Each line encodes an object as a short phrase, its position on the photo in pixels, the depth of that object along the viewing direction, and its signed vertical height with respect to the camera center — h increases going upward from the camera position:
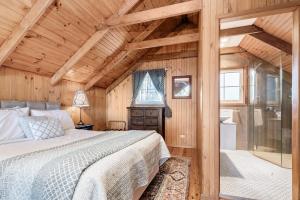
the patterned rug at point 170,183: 1.51 -1.13
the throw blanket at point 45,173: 0.79 -0.47
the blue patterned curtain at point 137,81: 3.61 +0.51
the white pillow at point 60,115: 1.93 -0.25
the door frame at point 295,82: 1.30 +0.17
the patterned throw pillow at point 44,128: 1.59 -0.36
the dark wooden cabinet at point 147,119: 3.16 -0.48
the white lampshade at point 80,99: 2.74 +0.01
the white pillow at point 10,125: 1.53 -0.31
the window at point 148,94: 3.53 +0.14
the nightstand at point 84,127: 2.55 -0.55
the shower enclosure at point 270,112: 2.32 -0.27
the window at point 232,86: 3.14 +0.32
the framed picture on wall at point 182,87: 3.39 +0.33
